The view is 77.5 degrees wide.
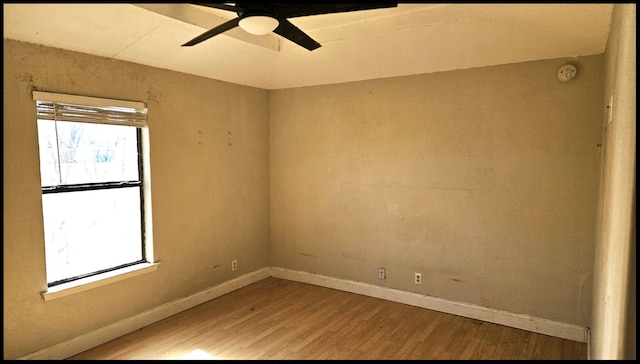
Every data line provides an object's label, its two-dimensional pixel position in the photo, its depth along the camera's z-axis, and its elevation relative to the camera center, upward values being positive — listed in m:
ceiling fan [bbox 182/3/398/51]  2.12 +0.78
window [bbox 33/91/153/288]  2.99 -0.23
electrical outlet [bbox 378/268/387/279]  4.17 -1.24
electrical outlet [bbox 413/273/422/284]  3.96 -1.23
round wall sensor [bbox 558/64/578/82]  3.12 +0.65
